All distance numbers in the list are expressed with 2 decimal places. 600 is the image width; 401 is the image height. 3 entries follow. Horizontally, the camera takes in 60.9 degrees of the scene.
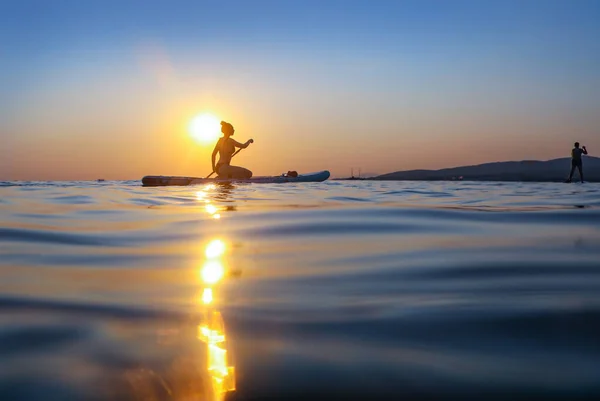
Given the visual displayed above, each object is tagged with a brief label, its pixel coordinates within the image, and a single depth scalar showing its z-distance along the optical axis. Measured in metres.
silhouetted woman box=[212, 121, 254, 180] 15.84
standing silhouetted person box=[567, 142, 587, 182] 20.69
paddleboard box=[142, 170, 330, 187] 15.05
